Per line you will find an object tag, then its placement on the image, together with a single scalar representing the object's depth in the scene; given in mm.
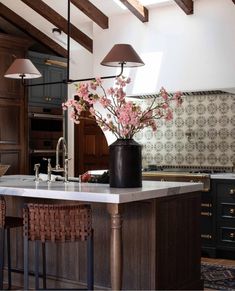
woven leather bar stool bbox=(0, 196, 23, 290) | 3730
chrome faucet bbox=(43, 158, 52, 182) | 4282
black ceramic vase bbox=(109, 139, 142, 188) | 3680
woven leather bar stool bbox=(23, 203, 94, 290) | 3273
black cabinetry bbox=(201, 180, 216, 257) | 5738
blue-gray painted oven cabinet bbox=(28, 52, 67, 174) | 7312
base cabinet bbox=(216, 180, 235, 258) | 5629
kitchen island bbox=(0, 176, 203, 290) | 3336
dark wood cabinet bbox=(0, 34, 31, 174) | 6930
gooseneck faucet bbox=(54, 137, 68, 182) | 4211
